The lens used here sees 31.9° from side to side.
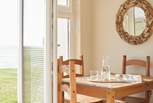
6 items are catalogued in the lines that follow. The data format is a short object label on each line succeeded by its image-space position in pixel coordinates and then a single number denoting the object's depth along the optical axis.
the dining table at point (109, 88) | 2.61
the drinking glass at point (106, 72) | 3.09
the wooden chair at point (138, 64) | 3.45
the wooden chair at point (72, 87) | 2.67
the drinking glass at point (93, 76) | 3.12
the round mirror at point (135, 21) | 3.62
